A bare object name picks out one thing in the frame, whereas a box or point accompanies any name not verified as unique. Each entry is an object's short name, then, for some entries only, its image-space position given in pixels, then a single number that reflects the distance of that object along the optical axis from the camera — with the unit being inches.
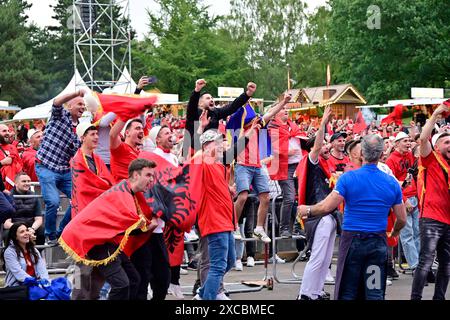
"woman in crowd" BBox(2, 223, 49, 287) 373.4
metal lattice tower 1082.1
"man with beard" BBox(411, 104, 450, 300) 363.6
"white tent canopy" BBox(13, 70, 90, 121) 1251.0
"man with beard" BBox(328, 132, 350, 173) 438.3
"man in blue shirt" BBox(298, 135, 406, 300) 310.2
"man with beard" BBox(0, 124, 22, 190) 479.2
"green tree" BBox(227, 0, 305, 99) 3329.2
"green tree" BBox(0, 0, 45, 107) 2679.6
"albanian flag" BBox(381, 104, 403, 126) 697.0
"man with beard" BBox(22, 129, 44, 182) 519.1
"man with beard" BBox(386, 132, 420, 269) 474.3
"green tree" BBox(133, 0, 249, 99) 2433.6
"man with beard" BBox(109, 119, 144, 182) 382.0
